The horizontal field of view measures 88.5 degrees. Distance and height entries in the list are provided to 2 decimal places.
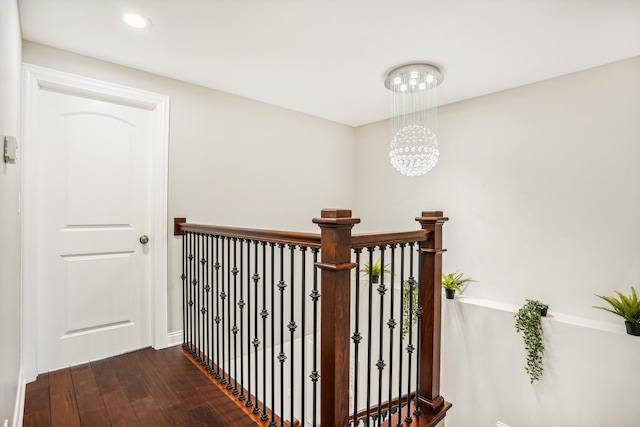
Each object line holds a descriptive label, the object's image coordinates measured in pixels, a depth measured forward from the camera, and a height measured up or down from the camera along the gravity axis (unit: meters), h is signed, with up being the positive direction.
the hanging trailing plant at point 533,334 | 2.56 -0.97
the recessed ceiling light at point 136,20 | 1.87 +1.09
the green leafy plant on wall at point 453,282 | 3.07 -0.68
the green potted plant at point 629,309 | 2.16 -0.65
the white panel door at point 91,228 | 2.21 -0.15
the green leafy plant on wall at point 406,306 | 3.03 -0.95
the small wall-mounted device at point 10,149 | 1.22 +0.23
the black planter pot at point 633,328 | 2.15 -0.77
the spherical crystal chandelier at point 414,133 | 2.49 +0.63
